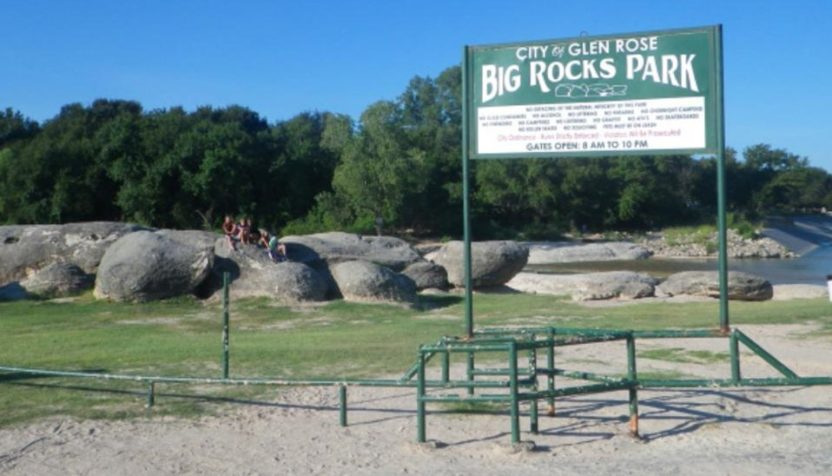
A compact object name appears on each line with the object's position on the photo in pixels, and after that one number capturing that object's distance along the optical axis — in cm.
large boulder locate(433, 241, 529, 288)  2875
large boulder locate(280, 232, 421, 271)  2686
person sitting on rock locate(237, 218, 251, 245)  2656
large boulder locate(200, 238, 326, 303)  2356
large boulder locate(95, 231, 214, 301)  2395
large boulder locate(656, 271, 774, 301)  2555
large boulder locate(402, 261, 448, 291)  2778
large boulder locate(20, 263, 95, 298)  2512
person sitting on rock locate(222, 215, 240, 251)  2588
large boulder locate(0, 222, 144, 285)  2680
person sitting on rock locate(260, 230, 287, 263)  2575
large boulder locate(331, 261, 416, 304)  2395
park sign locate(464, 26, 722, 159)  893
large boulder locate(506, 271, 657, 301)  2586
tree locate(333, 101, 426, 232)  6125
